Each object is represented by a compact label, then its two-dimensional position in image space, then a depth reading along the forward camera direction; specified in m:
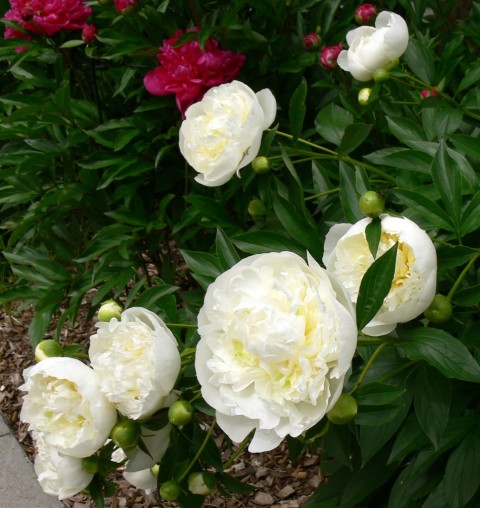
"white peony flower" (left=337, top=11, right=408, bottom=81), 1.17
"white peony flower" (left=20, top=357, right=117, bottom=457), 0.80
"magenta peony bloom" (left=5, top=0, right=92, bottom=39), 1.73
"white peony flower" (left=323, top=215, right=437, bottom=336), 0.76
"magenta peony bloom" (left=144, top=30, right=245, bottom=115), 1.58
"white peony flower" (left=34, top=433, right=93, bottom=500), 0.85
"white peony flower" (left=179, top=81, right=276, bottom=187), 1.05
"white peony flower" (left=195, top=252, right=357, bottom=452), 0.66
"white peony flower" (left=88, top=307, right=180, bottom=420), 0.78
